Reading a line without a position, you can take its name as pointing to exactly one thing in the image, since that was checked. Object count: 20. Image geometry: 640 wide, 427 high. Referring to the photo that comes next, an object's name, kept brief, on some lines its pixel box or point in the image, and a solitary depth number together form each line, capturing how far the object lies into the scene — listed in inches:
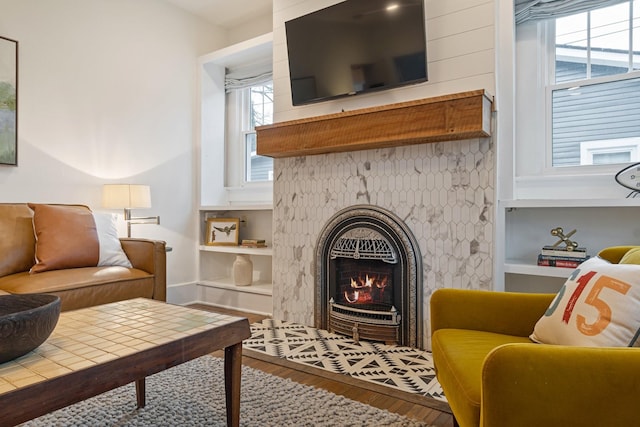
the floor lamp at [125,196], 122.5
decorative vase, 144.9
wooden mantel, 88.5
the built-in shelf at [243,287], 139.3
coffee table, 38.3
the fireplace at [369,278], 102.7
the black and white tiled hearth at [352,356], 82.1
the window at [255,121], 163.6
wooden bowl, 39.9
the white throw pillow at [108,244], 107.1
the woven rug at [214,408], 65.1
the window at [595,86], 95.6
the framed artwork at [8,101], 108.7
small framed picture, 154.3
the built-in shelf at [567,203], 82.0
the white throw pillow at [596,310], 41.2
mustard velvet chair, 34.9
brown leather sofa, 89.1
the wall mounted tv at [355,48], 98.3
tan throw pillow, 98.1
